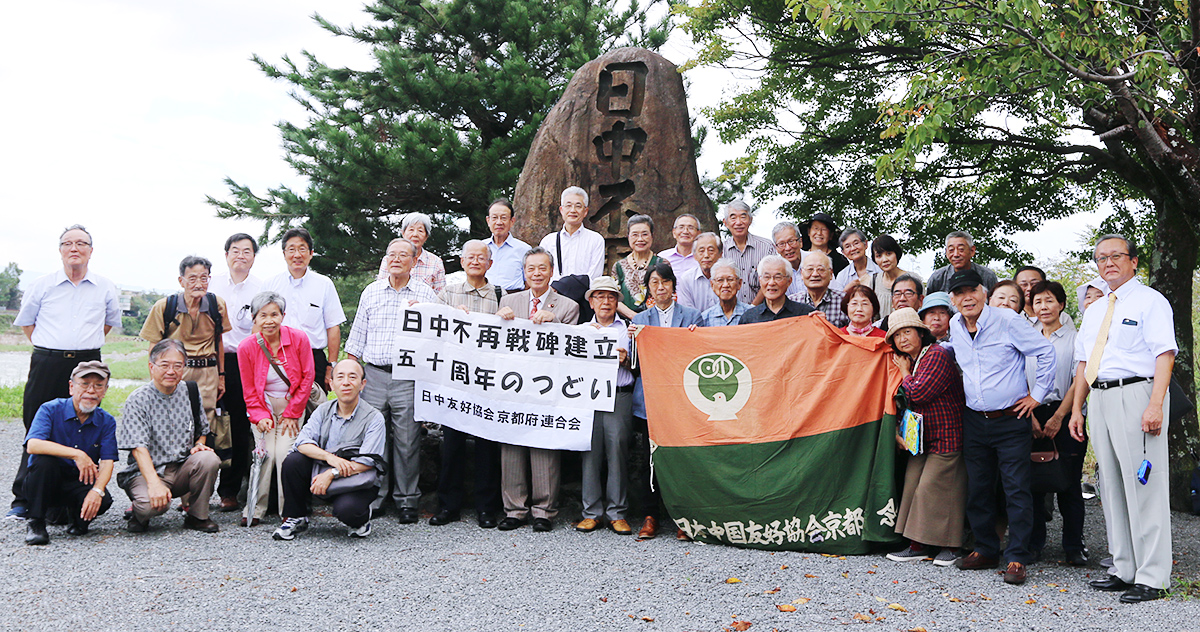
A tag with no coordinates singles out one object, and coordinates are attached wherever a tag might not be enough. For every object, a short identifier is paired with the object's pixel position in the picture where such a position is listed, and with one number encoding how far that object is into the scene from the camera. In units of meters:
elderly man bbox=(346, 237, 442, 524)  6.12
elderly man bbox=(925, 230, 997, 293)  6.34
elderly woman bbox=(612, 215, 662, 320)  6.56
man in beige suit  5.98
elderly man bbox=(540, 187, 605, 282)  7.11
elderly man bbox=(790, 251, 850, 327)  5.95
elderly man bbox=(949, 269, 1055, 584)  4.88
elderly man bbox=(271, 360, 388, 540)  5.44
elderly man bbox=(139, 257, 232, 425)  5.94
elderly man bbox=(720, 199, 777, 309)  7.10
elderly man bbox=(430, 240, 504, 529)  6.11
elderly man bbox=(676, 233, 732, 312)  6.41
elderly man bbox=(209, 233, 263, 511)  6.34
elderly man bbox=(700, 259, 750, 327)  5.75
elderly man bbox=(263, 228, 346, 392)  6.27
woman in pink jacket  5.78
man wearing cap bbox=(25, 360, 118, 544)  5.29
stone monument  8.83
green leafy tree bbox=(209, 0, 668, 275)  13.61
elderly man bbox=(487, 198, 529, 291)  7.01
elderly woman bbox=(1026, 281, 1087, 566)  5.25
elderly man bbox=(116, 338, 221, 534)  5.45
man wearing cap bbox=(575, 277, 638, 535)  5.91
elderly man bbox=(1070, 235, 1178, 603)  4.54
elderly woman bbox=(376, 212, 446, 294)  6.82
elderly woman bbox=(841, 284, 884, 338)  5.59
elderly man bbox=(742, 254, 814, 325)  5.65
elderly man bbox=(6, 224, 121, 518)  5.99
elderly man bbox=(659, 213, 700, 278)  6.96
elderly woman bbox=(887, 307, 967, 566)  5.07
